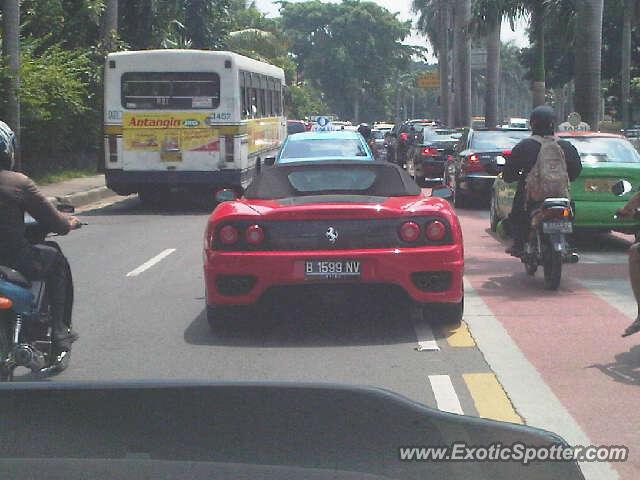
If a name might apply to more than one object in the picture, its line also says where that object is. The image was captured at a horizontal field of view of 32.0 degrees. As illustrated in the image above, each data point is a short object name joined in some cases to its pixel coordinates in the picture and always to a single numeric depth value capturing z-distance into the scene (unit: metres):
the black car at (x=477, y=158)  20.56
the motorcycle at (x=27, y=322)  6.10
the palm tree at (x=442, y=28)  61.00
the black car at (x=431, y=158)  27.05
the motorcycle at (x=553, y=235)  10.39
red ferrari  8.21
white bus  20.70
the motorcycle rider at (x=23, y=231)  6.48
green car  13.73
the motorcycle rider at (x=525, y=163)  11.08
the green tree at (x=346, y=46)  107.06
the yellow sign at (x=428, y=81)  90.00
